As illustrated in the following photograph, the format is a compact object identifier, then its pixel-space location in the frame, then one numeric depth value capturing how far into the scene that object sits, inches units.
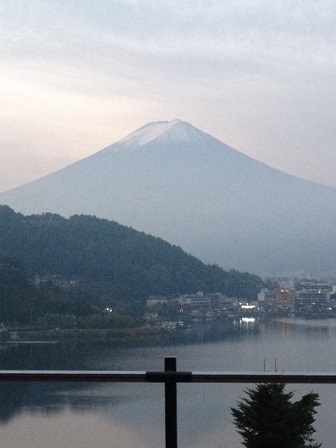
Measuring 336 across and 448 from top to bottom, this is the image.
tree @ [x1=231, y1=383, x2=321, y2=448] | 153.7
